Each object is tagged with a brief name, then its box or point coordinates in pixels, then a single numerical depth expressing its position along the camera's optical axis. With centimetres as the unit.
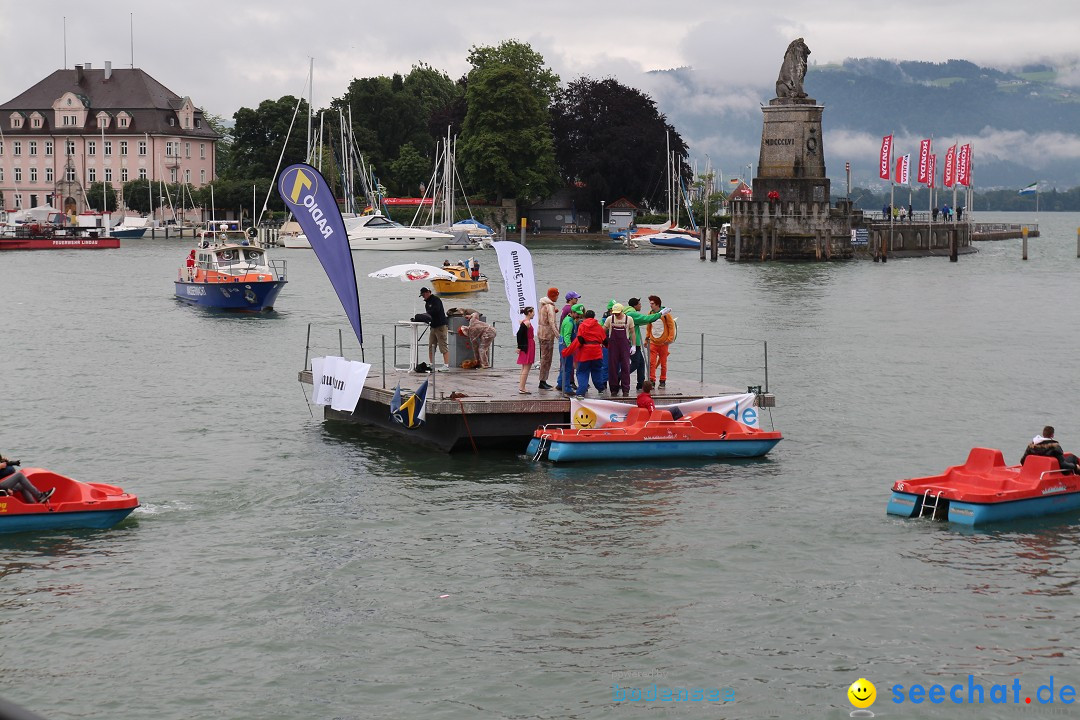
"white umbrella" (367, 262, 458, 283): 4379
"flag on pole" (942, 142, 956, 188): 12019
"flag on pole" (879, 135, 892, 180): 11059
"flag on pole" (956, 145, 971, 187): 12311
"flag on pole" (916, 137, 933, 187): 11516
